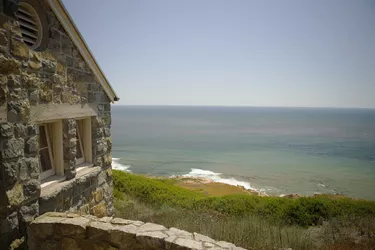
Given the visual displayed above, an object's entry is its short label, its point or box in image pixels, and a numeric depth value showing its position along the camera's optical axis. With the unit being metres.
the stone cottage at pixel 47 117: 3.80
